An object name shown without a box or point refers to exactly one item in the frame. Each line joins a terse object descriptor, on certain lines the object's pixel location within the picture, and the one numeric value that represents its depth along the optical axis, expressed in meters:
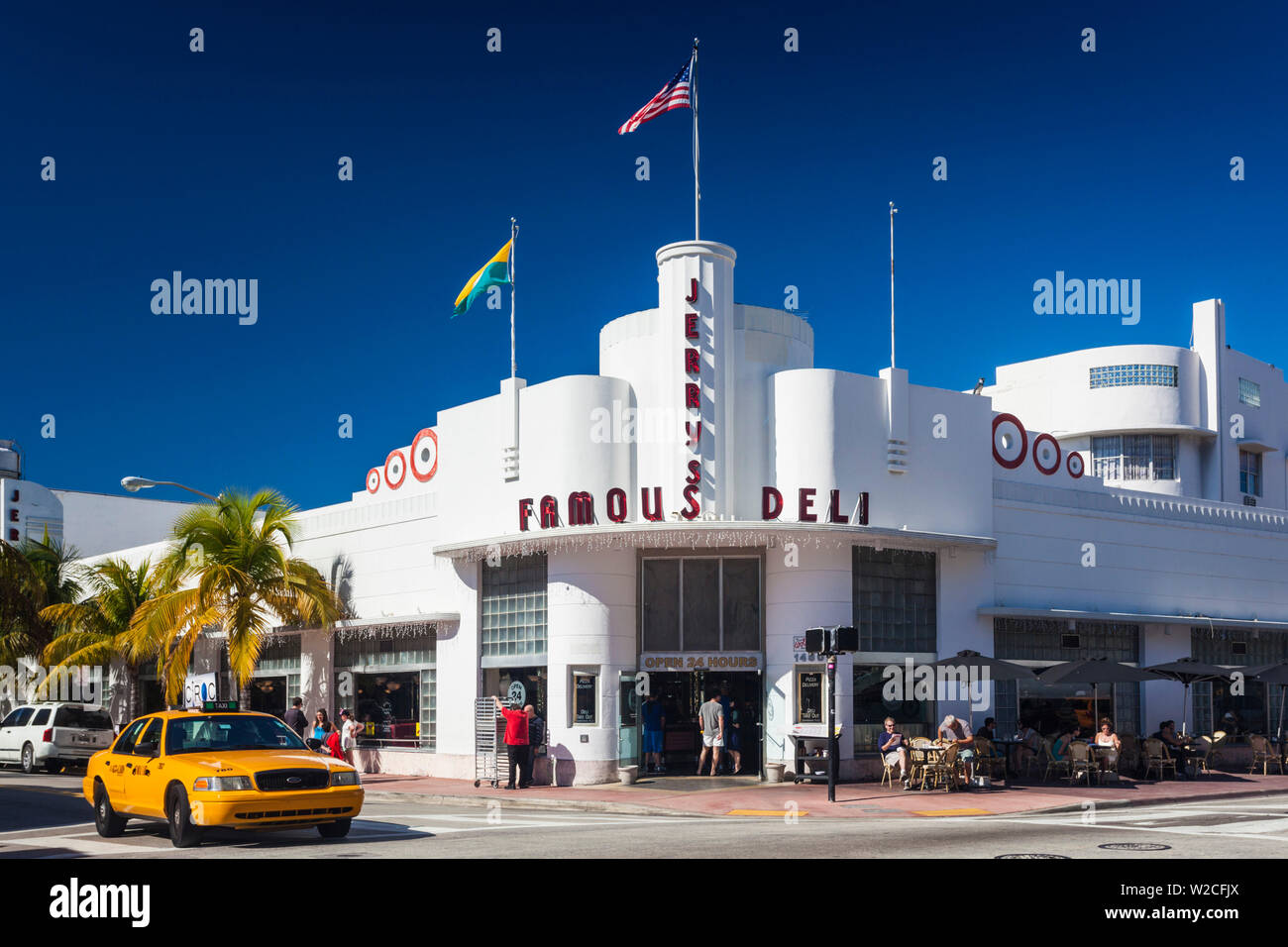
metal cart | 24.47
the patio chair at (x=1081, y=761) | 23.25
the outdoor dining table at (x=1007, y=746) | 23.87
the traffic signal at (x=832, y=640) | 20.48
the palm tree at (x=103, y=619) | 34.34
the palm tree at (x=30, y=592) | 34.81
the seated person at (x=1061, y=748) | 24.19
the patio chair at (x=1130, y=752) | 25.52
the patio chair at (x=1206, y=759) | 26.61
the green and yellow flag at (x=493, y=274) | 27.00
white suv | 31.12
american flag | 25.22
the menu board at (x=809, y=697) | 23.47
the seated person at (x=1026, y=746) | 24.84
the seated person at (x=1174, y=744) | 25.53
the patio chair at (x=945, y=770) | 22.03
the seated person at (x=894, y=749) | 22.81
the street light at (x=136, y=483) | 29.83
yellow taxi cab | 13.80
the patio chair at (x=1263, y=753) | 27.50
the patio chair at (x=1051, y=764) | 24.27
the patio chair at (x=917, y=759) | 22.45
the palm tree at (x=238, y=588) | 27.95
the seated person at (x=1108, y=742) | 23.66
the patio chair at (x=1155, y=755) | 24.98
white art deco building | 24.00
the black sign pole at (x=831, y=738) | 20.06
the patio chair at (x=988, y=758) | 22.58
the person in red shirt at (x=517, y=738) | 23.14
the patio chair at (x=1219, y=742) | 27.36
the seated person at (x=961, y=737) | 22.21
